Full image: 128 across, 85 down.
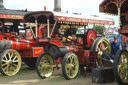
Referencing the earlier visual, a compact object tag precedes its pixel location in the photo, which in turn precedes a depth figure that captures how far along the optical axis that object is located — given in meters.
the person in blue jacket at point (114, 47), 8.38
